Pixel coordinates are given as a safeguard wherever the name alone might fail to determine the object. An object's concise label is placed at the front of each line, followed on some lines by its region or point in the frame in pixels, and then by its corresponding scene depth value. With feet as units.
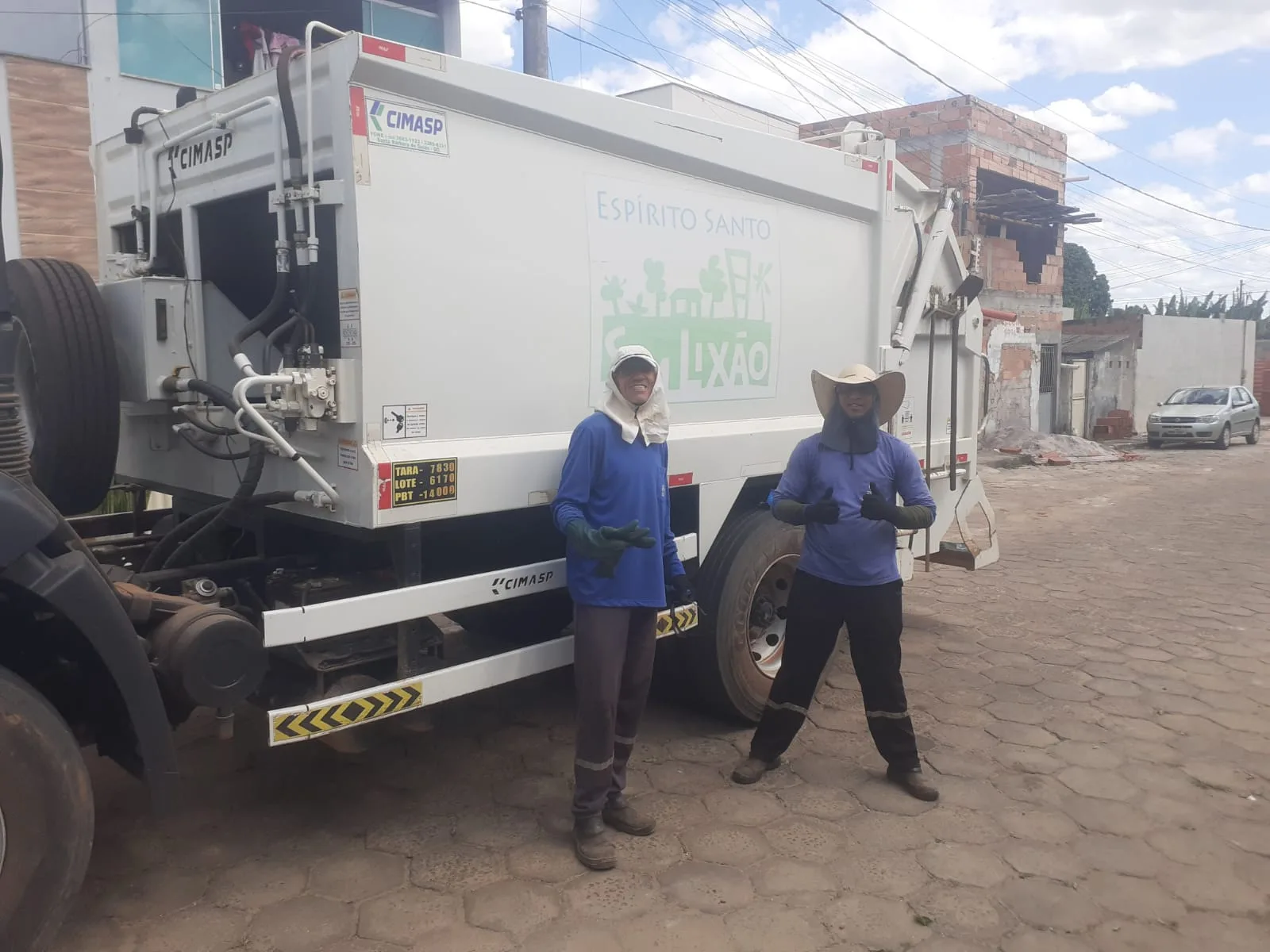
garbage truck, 9.11
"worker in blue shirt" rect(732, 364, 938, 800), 13.35
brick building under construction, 62.28
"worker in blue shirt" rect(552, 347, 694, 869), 11.48
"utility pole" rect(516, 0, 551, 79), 32.78
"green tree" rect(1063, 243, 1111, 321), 157.69
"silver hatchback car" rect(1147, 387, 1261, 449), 72.33
